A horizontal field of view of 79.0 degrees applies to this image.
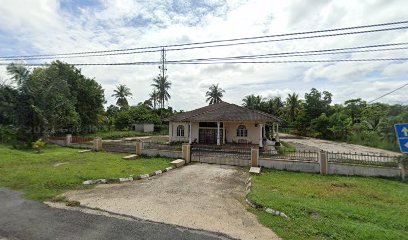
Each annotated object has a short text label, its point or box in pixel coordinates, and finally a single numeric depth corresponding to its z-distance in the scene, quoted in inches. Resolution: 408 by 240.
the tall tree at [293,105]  2069.4
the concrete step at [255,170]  564.7
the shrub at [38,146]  825.4
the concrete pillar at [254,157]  622.5
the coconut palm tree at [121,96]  2412.6
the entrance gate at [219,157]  646.5
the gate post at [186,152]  682.8
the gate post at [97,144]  876.6
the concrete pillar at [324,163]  569.9
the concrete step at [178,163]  624.8
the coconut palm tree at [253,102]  2176.6
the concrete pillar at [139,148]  772.6
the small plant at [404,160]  531.6
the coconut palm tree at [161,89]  2105.6
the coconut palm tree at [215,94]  2376.2
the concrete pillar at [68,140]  983.6
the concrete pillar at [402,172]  528.1
